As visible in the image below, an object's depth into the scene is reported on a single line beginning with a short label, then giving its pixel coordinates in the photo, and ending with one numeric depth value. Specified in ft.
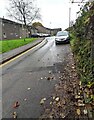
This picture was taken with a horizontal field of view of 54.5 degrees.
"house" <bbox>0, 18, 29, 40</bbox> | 81.33
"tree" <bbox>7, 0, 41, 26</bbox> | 82.84
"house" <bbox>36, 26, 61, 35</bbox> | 146.25
